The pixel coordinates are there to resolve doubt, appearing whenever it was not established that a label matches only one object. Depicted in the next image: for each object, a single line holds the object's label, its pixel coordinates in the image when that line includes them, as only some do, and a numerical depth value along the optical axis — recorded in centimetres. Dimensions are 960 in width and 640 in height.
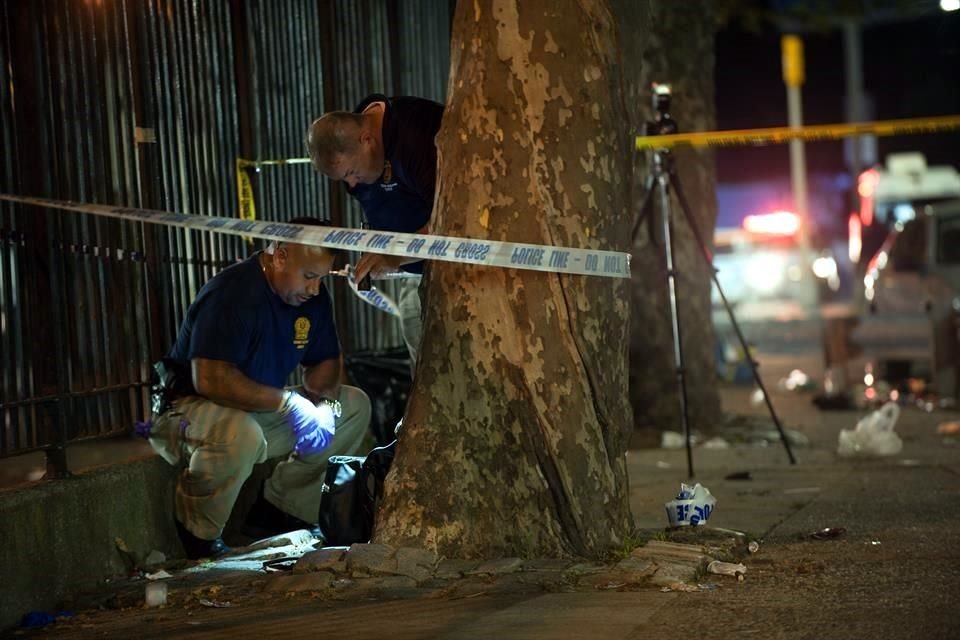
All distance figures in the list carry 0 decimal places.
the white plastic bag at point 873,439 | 1680
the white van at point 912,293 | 2591
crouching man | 1152
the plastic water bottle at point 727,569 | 987
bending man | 1125
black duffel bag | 1105
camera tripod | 1448
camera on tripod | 1478
